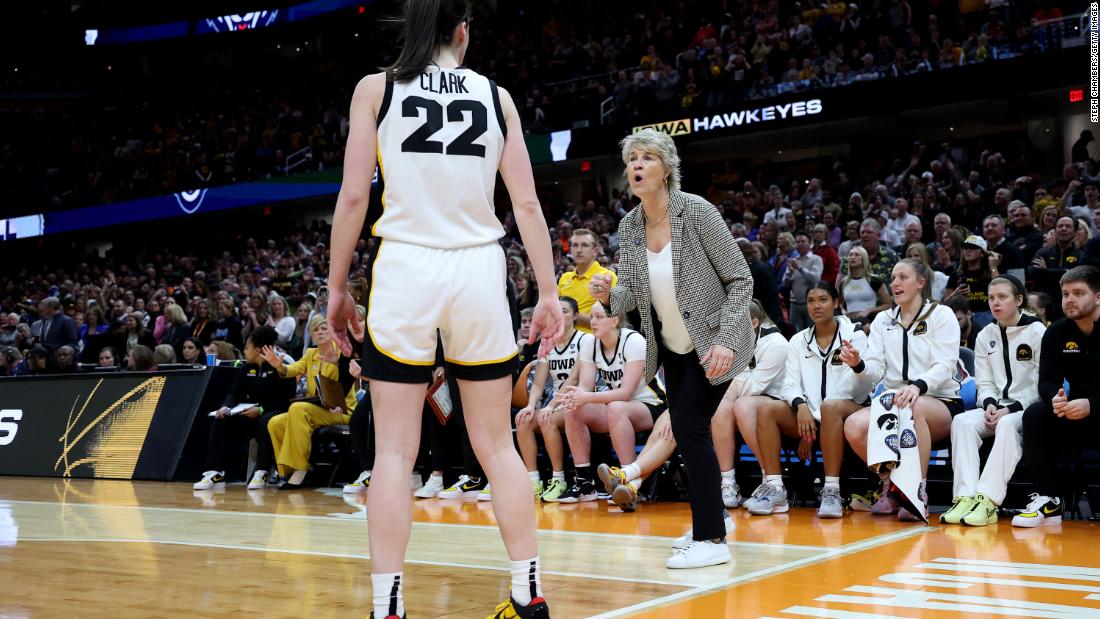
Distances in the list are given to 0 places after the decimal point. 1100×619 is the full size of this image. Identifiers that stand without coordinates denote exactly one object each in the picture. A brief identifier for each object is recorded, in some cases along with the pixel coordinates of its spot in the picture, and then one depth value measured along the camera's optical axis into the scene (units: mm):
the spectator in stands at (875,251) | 9781
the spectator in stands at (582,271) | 8156
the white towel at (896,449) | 5668
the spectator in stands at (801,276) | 10219
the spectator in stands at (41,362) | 12180
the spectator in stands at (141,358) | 10820
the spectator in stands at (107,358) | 12375
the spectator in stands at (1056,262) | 8117
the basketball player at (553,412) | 7316
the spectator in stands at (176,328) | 13922
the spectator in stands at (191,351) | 11141
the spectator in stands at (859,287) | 9023
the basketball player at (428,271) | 2902
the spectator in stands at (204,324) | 13758
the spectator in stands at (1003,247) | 8992
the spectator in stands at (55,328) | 15281
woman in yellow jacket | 8711
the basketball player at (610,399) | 6977
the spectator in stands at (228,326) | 13344
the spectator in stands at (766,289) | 6996
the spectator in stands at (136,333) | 14719
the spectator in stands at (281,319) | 12234
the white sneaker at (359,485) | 8211
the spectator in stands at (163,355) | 10797
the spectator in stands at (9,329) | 17375
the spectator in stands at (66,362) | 11898
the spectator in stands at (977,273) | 8680
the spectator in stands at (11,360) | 14508
